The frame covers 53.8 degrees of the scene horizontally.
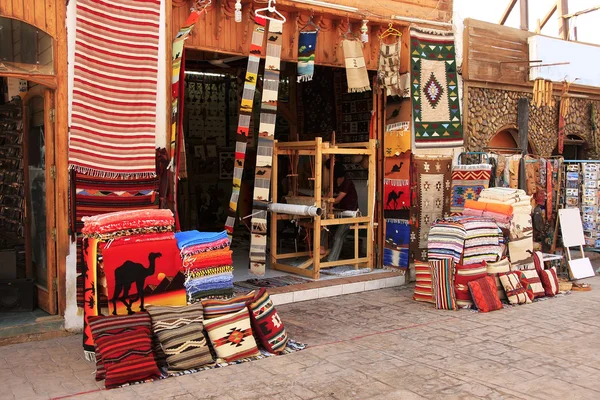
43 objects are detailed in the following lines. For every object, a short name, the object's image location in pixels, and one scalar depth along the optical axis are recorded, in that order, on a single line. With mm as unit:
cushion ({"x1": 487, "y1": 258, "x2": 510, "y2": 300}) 7277
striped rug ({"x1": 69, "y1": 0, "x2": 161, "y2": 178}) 5746
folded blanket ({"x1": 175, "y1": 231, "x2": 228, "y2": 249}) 5324
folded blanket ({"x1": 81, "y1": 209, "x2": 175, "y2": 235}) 5055
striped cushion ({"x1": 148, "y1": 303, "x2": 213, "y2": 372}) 4785
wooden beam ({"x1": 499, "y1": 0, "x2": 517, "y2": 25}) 12646
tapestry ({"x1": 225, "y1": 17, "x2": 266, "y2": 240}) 6719
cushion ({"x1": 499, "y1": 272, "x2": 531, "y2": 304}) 7270
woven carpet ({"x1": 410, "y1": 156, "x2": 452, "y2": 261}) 8422
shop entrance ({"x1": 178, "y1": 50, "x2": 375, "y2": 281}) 9414
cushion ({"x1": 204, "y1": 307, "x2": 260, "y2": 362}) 5039
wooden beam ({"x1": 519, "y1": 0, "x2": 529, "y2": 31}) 11805
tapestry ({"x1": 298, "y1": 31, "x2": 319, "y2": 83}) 7406
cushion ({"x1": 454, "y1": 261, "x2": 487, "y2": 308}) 7062
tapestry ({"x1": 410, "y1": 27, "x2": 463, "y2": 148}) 8398
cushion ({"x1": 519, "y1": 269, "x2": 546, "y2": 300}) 7496
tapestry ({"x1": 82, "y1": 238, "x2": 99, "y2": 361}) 5000
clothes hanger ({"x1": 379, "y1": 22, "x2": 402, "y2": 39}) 8117
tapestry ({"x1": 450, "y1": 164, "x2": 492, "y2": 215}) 8484
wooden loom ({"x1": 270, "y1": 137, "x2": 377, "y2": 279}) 7707
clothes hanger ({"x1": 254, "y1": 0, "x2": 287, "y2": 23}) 6848
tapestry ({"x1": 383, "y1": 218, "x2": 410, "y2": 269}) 8461
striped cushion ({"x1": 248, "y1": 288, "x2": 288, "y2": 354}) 5293
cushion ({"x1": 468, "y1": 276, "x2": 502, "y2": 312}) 6930
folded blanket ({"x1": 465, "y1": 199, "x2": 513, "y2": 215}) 7637
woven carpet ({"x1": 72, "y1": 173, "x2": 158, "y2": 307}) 5781
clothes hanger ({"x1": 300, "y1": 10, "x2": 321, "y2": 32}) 7449
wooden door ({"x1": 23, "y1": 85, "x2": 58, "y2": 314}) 5828
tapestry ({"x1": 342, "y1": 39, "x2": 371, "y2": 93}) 7762
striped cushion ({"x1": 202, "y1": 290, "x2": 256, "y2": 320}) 5121
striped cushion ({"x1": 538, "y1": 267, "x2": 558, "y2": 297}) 7836
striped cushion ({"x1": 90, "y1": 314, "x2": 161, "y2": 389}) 4496
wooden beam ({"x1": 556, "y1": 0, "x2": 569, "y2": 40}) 12703
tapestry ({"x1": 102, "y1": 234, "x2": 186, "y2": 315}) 4922
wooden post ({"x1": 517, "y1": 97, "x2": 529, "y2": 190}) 10102
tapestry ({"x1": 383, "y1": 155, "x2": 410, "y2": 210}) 8367
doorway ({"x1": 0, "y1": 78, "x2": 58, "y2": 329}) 5898
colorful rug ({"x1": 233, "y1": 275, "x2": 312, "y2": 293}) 7277
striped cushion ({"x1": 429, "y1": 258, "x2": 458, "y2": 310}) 7004
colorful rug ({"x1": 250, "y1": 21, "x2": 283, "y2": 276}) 6980
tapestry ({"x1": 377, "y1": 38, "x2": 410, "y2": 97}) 8047
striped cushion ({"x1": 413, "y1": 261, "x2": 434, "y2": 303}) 7285
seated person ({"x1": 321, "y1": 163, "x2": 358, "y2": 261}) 8508
